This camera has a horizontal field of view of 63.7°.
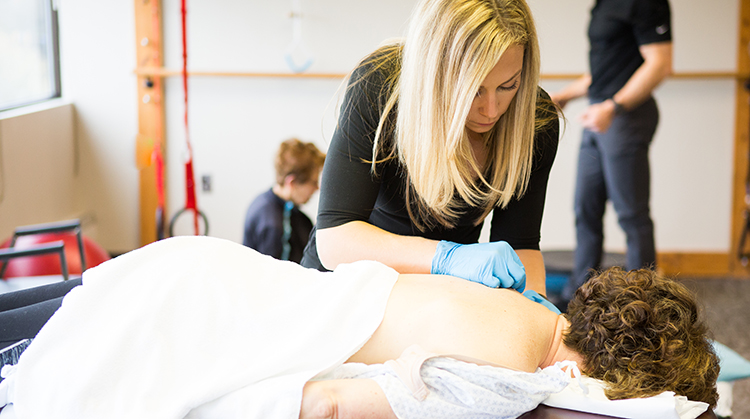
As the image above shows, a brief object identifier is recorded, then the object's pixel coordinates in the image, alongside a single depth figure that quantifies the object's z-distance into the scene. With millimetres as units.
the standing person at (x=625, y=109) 2273
